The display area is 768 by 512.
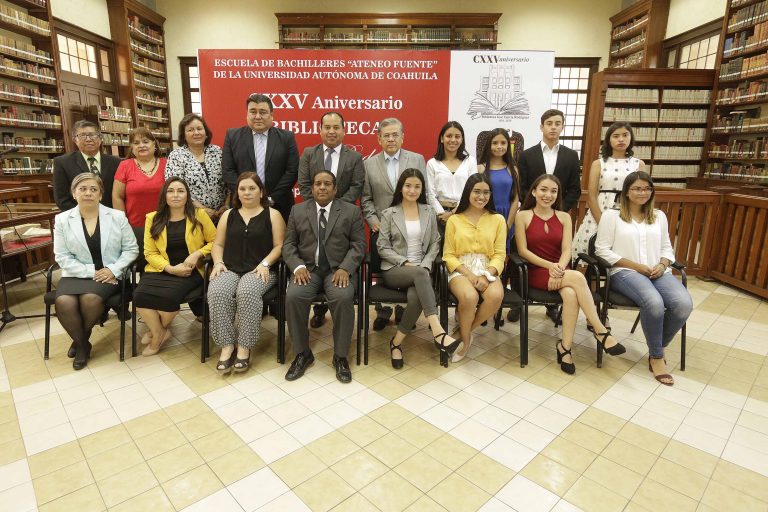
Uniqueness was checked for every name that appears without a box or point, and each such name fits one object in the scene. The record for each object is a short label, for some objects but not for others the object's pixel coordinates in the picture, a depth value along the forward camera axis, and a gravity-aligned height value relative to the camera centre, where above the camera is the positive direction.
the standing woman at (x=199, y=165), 3.16 -0.04
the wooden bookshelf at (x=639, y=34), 7.91 +2.54
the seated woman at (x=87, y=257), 2.78 -0.67
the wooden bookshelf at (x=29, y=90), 6.11 +1.01
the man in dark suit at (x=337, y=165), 3.28 -0.03
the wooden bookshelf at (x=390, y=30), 8.62 +2.66
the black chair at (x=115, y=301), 2.84 -0.94
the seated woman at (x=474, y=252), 2.85 -0.61
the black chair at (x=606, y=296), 2.81 -0.86
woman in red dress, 2.81 -0.64
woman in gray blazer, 2.82 -0.60
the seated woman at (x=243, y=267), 2.76 -0.72
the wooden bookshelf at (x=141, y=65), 8.27 +1.89
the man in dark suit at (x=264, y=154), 3.26 +0.05
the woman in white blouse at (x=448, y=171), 3.24 -0.06
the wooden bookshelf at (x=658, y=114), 7.32 +0.89
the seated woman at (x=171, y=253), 2.88 -0.65
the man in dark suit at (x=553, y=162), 3.30 +0.02
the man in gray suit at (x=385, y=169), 3.23 -0.05
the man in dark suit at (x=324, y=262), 2.71 -0.67
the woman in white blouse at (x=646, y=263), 2.73 -0.66
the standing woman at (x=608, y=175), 3.30 -0.07
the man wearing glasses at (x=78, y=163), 3.29 -0.04
